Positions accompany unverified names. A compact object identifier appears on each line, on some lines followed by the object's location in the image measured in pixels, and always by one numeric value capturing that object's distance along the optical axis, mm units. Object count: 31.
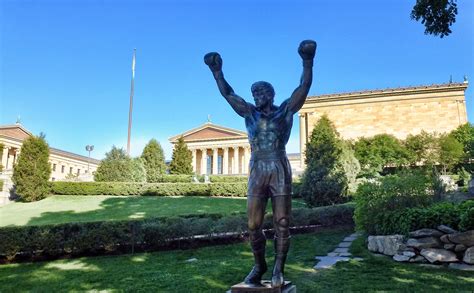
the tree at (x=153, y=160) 33312
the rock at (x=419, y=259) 7293
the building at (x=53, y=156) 54156
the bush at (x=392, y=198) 9352
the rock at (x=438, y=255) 6973
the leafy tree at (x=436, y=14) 7438
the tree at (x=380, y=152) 35400
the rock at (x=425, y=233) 7365
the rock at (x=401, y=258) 7432
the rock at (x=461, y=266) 6531
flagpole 35469
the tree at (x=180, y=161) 38156
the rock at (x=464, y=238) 6793
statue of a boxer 3357
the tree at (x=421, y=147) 36562
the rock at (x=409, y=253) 7414
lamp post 42406
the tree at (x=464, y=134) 35344
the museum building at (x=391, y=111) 44438
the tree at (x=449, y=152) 32406
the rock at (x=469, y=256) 6621
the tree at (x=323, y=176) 16656
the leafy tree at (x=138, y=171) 28203
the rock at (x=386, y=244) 7855
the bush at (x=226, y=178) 33219
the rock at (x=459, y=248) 6886
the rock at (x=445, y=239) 7125
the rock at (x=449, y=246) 7020
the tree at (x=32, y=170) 22875
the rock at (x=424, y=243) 7277
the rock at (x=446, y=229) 7176
